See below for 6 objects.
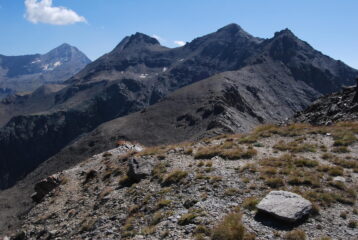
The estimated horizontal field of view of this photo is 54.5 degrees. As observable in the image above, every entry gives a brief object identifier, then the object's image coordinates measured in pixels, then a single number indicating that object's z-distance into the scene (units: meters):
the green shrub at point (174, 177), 18.61
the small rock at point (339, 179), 15.82
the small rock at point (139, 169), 20.91
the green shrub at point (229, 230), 11.99
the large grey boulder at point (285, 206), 12.85
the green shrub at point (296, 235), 11.88
